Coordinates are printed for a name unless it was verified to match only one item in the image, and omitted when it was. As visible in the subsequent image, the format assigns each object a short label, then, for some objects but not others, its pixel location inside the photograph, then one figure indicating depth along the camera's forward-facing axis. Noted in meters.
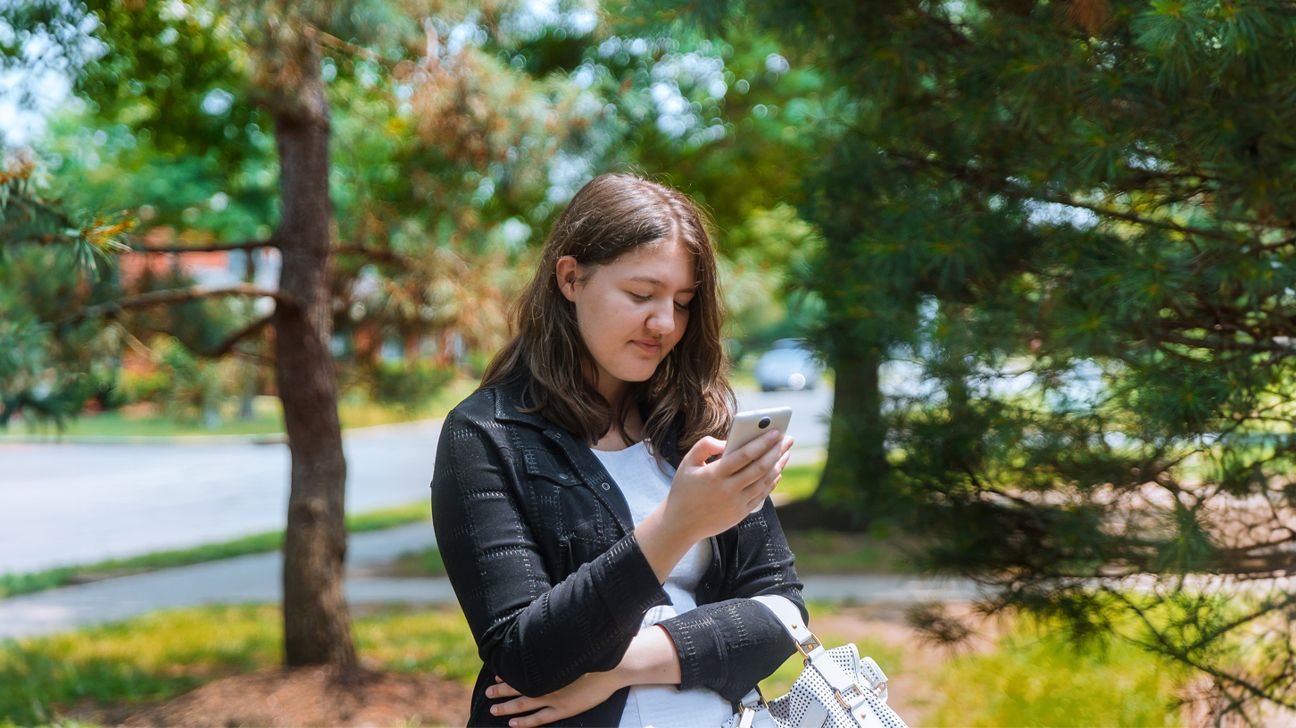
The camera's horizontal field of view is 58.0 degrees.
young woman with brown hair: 1.41
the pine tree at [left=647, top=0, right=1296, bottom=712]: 2.74
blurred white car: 31.39
